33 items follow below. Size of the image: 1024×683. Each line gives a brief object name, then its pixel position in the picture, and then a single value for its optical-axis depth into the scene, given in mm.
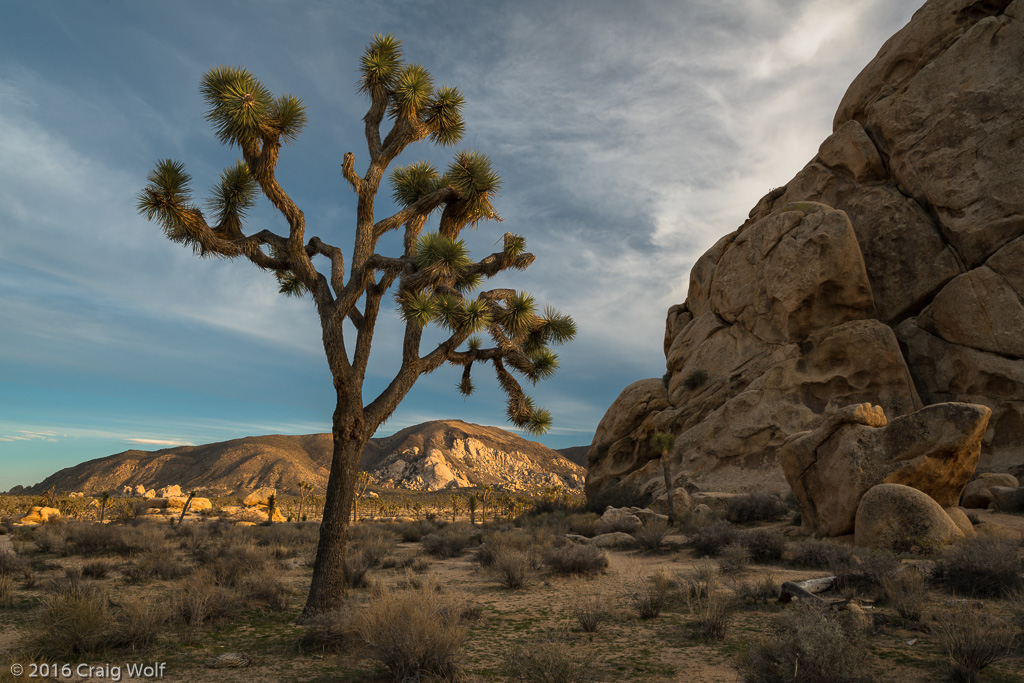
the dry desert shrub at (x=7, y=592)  8188
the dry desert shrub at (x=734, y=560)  9961
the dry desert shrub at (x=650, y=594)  7324
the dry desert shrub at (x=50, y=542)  14391
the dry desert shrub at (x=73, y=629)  5648
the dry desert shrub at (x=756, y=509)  17391
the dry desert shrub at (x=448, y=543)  15086
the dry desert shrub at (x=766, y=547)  10984
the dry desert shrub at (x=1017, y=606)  5457
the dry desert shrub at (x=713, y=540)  12505
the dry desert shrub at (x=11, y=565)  10295
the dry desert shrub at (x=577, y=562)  10750
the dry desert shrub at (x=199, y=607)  6812
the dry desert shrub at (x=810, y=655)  4051
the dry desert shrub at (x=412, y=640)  4797
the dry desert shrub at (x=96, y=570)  10906
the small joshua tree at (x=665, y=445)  21114
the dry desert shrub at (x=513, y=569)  9820
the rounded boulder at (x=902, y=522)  10219
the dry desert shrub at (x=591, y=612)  6668
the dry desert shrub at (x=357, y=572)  10047
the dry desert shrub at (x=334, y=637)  5996
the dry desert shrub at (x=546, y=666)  4270
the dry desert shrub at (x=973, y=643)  4535
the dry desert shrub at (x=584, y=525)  18119
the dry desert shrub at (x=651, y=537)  13883
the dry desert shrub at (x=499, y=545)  12281
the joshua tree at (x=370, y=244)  8016
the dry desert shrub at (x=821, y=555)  9609
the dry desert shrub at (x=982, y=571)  7164
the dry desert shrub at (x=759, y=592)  7734
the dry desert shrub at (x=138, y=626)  6039
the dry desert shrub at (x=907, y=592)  6309
